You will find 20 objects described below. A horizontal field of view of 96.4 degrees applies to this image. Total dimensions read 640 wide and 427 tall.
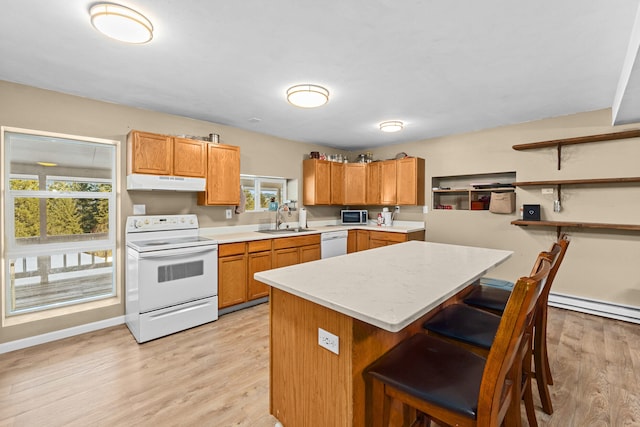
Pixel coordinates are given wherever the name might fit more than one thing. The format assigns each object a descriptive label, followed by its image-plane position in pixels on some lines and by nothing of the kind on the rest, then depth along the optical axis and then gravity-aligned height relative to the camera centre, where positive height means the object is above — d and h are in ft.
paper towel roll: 16.22 -0.37
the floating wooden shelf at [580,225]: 10.34 -0.47
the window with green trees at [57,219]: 9.04 -0.31
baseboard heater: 10.66 -3.74
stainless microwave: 18.45 -0.32
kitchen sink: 14.39 -1.01
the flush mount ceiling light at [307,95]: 9.04 +3.72
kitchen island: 4.04 -1.73
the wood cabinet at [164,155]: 10.14 +2.10
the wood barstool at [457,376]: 3.06 -2.14
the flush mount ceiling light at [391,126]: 12.75 +3.88
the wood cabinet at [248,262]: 11.33 -2.20
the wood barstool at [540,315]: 5.77 -2.19
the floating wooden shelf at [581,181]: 10.26 +1.22
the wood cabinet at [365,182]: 16.02 +1.74
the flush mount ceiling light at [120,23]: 5.53 +3.78
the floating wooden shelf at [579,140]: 10.41 +2.87
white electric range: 9.25 -2.36
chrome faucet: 15.36 -0.07
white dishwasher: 15.14 -1.73
